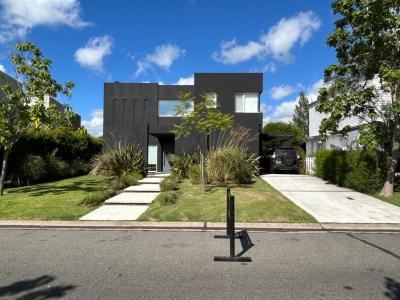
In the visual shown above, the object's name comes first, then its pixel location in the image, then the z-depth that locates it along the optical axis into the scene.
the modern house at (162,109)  21.50
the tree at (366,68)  10.53
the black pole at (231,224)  5.33
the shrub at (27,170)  14.01
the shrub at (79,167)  18.73
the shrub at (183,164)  16.75
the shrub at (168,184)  12.66
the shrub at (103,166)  18.00
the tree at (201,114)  11.70
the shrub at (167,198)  9.79
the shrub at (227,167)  14.45
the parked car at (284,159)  21.25
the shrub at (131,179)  14.36
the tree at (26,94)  11.00
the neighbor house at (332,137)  15.66
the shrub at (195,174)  14.33
